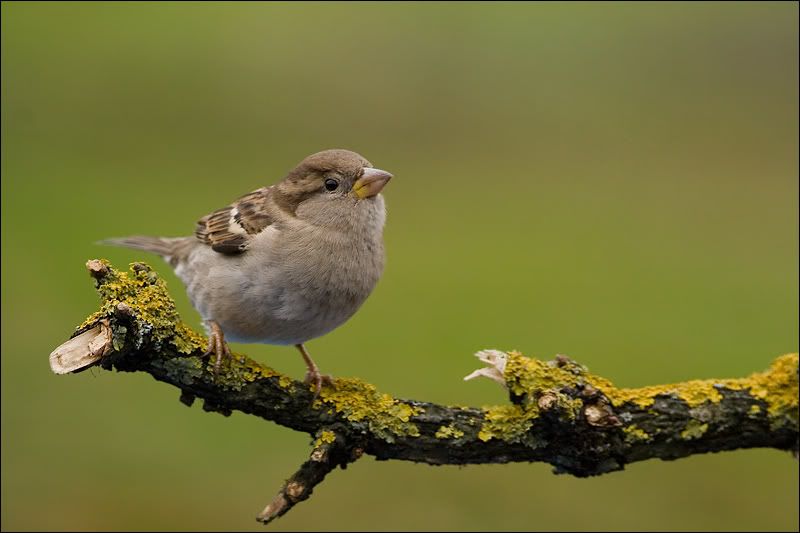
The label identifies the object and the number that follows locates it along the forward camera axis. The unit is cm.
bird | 651
